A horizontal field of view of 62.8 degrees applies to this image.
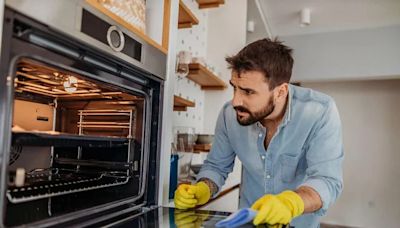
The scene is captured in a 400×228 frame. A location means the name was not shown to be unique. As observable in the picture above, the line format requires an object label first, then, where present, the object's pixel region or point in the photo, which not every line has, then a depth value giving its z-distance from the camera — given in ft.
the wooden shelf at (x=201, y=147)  6.61
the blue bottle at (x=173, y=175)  4.42
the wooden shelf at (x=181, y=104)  5.54
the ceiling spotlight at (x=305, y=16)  9.75
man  3.51
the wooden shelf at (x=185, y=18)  5.16
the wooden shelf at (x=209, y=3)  7.05
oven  1.84
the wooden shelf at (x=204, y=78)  6.05
